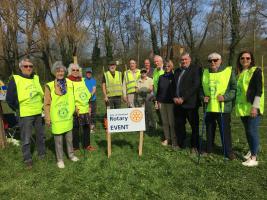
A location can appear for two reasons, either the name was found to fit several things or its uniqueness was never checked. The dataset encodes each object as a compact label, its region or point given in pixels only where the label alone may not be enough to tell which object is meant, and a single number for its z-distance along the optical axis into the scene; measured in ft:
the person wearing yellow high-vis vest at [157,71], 17.95
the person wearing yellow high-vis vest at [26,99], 13.71
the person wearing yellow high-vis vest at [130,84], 19.16
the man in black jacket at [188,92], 14.55
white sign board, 14.67
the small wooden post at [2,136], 16.84
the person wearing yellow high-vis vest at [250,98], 12.67
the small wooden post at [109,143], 14.81
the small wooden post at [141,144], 14.99
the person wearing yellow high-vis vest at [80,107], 14.86
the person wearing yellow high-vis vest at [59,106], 13.60
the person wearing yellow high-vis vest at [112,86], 19.71
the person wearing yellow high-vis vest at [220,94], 13.55
